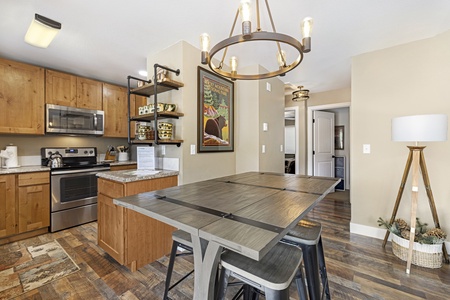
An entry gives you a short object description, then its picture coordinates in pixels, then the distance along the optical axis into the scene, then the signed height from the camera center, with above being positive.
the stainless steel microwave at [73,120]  2.97 +0.43
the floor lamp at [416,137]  1.84 +0.10
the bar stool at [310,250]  1.13 -0.58
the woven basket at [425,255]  1.96 -1.03
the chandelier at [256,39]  1.20 +0.68
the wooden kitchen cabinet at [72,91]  3.00 +0.90
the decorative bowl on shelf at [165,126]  2.25 +0.25
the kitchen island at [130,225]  1.90 -0.74
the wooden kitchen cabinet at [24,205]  2.46 -0.72
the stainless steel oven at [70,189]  2.81 -0.58
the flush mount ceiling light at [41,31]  1.85 +1.11
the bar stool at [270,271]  0.88 -0.55
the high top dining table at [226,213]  0.74 -0.30
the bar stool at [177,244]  1.30 -0.62
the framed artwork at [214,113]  2.56 +0.48
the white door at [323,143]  4.73 +0.12
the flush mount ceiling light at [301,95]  3.93 +1.04
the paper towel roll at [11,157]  2.77 -0.12
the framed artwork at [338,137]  5.45 +0.29
